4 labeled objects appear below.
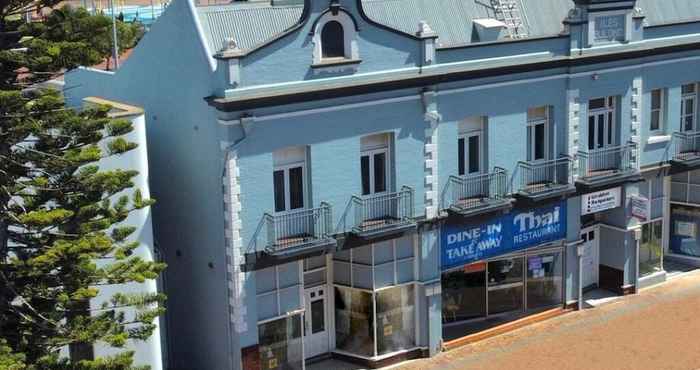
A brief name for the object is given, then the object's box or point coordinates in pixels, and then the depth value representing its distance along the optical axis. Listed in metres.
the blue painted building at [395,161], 24.62
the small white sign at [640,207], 32.03
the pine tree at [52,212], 17.14
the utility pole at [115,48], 28.88
